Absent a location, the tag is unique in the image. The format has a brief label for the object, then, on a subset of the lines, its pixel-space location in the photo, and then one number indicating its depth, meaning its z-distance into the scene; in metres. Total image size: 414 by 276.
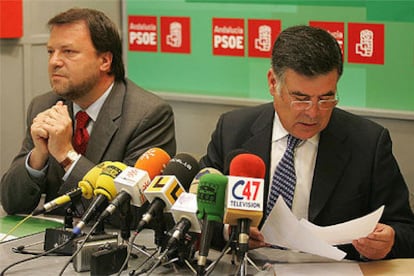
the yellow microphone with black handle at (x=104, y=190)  2.36
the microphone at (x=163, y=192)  2.28
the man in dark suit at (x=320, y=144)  2.70
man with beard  3.36
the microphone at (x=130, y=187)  2.33
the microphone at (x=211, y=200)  2.19
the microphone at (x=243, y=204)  2.15
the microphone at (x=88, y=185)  2.52
